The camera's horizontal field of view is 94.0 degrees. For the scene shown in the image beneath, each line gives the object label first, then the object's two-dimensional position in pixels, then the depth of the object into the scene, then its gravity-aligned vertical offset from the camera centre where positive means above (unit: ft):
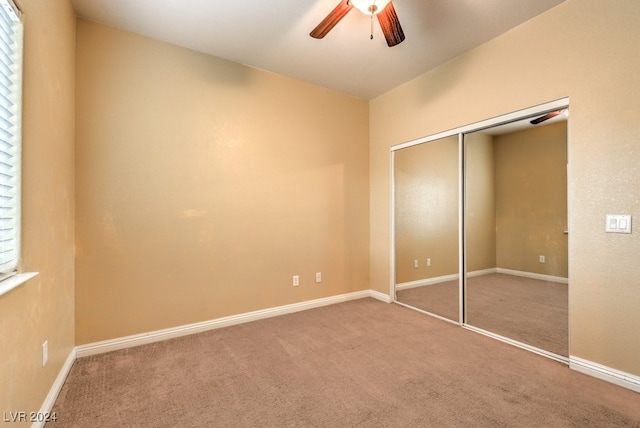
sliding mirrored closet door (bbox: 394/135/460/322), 10.85 -0.58
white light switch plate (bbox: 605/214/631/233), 6.46 -0.28
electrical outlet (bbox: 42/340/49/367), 5.65 -2.65
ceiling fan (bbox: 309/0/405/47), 6.34 +4.28
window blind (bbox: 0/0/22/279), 4.42 +1.28
